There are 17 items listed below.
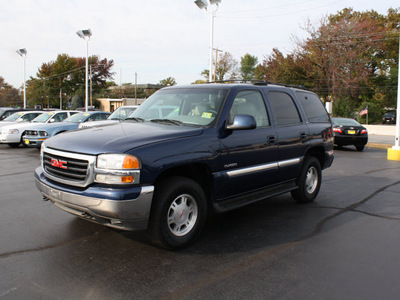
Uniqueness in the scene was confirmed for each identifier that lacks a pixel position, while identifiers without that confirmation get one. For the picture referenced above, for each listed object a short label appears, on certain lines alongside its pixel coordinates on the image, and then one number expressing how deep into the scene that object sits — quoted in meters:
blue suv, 3.46
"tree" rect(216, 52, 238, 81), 60.12
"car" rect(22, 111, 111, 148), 12.35
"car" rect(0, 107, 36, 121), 19.05
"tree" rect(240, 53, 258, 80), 77.56
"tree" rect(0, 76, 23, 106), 84.06
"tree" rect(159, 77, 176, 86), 94.75
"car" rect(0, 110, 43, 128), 16.83
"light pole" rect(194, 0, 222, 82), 21.92
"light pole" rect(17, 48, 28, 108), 37.61
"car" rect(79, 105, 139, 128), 12.38
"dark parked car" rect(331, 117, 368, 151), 15.59
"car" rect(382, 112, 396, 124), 46.47
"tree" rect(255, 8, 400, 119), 39.69
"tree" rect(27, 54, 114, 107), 71.94
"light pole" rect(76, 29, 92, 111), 29.98
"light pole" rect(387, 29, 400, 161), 12.87
